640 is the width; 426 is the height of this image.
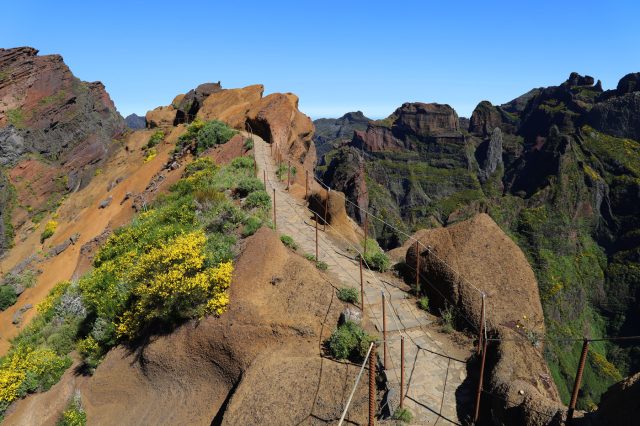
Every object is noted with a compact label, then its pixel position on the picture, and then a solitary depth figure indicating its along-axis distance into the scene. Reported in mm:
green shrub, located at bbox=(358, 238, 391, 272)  14195
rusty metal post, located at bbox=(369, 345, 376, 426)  6020
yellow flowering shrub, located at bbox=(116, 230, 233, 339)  10930
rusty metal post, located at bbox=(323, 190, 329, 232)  17372
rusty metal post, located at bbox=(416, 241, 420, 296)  12430
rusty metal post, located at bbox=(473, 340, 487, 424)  7917
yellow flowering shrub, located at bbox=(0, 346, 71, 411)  12500
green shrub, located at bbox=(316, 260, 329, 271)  13188
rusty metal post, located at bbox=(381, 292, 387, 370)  9225
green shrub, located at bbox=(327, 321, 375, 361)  9469
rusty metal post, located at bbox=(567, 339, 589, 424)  5836
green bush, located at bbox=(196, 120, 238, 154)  29016
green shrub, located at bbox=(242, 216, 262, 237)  14117
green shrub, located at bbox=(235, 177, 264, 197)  18891
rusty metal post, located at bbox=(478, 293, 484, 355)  8782
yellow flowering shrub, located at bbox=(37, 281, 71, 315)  17375
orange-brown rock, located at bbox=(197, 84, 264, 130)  36562
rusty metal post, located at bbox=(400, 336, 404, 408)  8006
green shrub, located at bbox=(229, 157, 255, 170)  23219
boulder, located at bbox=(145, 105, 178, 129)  48500
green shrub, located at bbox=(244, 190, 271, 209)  17406
